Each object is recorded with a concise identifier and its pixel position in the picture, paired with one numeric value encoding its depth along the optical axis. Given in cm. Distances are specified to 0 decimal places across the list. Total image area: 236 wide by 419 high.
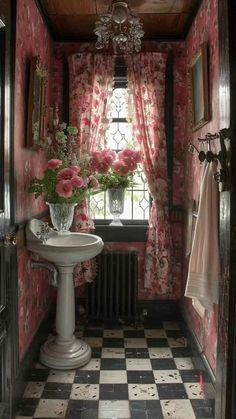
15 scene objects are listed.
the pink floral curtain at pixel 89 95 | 351
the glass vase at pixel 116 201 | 348
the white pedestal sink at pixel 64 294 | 263
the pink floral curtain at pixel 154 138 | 352
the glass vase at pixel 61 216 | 283
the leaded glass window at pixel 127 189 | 370
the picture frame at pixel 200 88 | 250
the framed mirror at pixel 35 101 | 258
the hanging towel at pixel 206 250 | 210
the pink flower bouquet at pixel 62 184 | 265
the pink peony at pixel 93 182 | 294
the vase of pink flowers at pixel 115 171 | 333
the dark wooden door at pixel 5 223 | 181
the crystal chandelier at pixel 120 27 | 246
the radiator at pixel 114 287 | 353
